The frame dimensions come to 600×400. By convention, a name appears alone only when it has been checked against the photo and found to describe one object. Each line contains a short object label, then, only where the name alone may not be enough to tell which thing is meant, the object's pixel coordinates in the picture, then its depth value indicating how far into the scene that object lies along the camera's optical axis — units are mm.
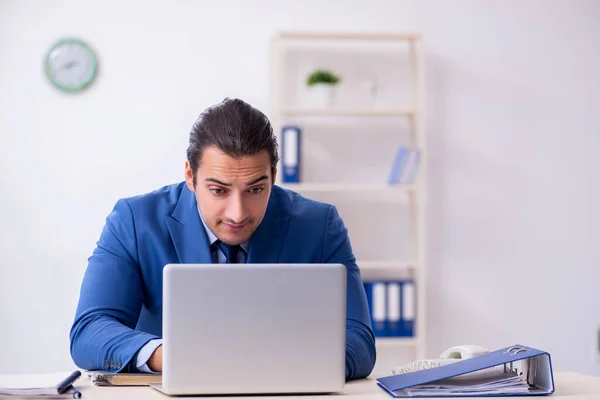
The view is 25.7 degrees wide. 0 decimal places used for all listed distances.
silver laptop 3607
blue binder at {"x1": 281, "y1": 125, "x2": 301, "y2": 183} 7445
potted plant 7560
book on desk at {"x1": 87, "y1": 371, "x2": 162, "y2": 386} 4087
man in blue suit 5035
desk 3730
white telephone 4572
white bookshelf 7478
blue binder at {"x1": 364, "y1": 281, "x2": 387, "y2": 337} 7421
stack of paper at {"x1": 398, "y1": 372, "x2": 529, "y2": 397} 3878
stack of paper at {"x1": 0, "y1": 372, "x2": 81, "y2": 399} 3698
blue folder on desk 3875
